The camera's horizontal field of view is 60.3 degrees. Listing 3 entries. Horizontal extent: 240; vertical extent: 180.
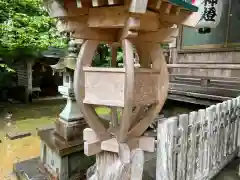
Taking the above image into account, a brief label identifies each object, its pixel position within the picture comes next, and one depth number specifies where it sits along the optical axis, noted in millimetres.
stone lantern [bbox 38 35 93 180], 3320
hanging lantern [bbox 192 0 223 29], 4934
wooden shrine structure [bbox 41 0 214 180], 1870
